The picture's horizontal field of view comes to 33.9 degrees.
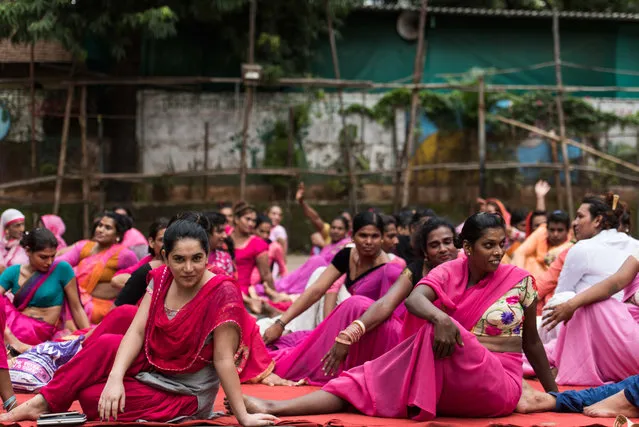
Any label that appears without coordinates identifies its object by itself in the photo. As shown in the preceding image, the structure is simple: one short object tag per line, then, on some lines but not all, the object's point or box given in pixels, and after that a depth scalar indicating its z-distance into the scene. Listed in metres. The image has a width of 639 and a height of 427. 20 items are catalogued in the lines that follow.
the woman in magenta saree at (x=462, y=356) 5.46
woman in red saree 5.27
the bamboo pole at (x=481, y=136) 16.92
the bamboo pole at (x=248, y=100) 16.03
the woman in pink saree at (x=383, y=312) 6.30
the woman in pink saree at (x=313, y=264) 12.01
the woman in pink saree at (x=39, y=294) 7.74
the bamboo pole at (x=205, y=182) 17.34
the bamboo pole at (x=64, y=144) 15.55
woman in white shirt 6.92
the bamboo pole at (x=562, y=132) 17.20
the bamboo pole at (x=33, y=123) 15.69
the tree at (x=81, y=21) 14.66
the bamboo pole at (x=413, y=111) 16.84
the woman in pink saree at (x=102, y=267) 9.06
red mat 5.37
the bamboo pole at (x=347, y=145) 17.08
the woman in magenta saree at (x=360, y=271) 7.25
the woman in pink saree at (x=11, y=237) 9.70
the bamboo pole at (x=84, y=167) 15.97
